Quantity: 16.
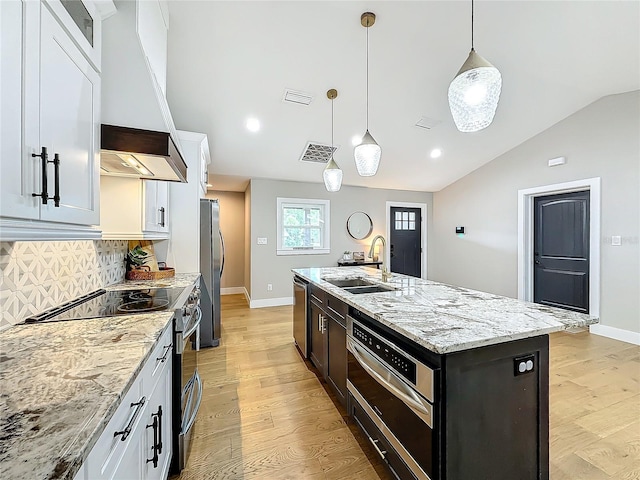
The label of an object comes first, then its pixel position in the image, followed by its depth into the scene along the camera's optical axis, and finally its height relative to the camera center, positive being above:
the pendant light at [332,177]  2.68 +0.61
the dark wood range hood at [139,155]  1.33 +0.47
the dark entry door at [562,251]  3.91 -0.16
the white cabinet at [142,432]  0.71 -0.63
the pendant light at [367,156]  2.19 +0.67
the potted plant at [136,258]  2.68 -0.19
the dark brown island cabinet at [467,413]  1.11 -0.75
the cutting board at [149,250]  2.83 -0.13
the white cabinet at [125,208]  2.10 +0.24
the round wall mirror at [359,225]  5.84 +0.30
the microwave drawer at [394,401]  1.14 -0.80
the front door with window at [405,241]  6.30 -0.03
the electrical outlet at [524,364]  1.23 -0.56
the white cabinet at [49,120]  0.73 +0.38
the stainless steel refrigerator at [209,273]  3.25 -0.41
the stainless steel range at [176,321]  1.48 -0.49
